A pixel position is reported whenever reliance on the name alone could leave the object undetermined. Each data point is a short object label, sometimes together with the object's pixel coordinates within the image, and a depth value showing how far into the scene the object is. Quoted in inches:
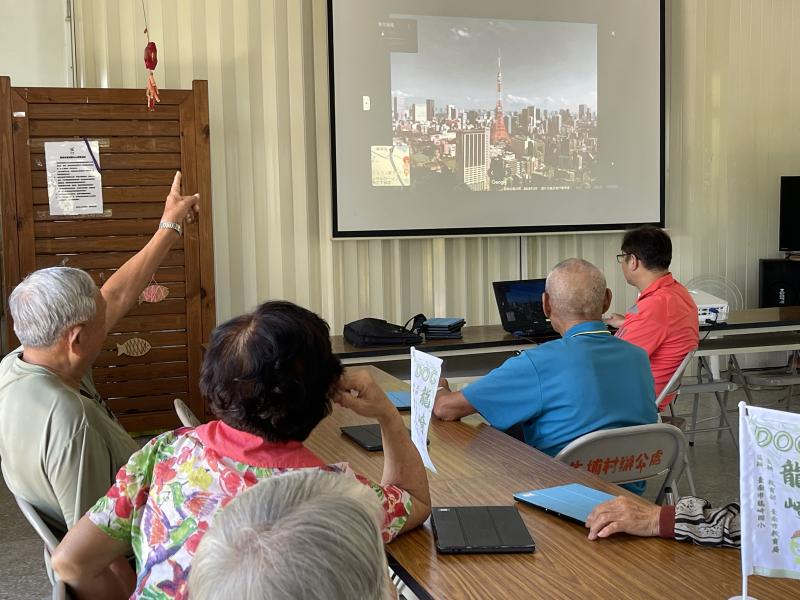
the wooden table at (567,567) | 60.2
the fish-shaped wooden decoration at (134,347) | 202.7
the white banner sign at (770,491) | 52.2
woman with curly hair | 58.9
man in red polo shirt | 155.5
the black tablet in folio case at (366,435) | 98.2
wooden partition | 192.4
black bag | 179.6
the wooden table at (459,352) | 176.7
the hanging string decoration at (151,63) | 192.2
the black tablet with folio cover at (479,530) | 67.3
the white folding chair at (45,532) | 73.1
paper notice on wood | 194.2
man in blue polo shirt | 101.5
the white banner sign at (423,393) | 79.4
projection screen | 231.9
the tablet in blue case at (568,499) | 74.0
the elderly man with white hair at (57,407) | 80.3
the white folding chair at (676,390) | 149.3
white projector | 202.7
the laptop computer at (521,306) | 193.6
